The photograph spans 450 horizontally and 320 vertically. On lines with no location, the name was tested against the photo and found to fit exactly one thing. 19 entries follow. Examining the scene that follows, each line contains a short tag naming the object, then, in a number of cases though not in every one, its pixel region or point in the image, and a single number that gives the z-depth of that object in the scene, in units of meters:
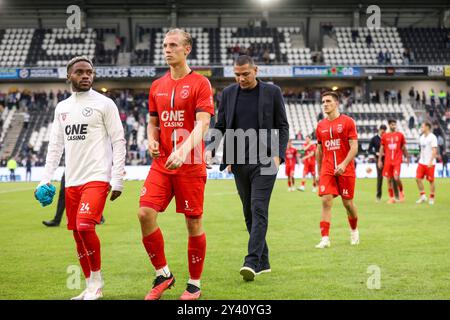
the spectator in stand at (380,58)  52.58
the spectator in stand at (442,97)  52.31
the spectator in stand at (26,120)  48.03
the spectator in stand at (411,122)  47.70
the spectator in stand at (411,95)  52.58
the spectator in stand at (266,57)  52.03
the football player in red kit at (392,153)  19.84
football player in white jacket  6.48
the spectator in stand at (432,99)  51.73
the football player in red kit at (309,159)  27.52
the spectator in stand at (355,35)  55.78
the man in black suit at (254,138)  7.70
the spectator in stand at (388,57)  52.84
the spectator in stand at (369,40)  55.32
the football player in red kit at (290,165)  27.14
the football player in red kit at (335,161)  10.41
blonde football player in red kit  6.40
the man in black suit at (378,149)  20.66
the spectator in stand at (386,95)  52.83
